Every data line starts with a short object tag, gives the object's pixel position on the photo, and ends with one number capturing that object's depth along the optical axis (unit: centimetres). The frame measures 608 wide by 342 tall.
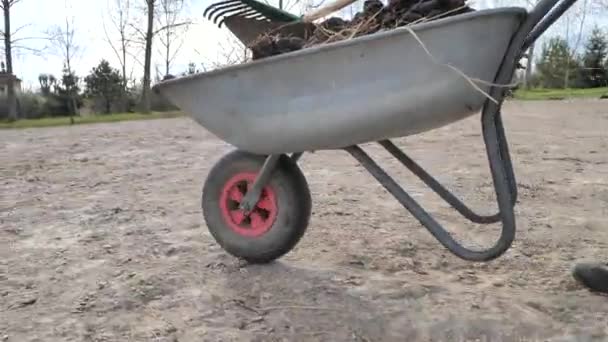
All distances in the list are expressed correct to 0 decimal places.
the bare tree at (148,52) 1617
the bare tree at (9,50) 1501
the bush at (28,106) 1731
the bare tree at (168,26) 1863
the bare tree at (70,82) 1897
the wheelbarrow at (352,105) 144
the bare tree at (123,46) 2005
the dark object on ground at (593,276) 179
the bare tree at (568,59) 2412
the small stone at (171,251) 224
